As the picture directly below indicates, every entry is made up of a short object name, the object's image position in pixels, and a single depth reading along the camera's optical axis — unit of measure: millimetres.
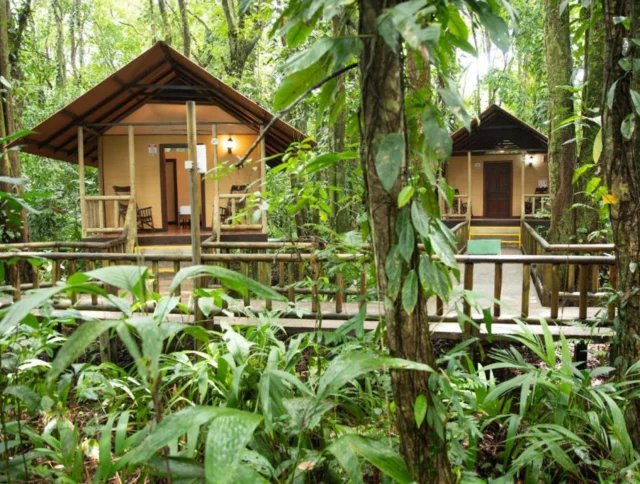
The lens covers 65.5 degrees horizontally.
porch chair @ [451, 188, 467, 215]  19000
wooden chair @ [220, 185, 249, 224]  12056
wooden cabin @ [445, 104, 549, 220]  16844
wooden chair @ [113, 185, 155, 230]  12344
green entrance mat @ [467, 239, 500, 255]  6137
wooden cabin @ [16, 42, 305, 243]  10195
